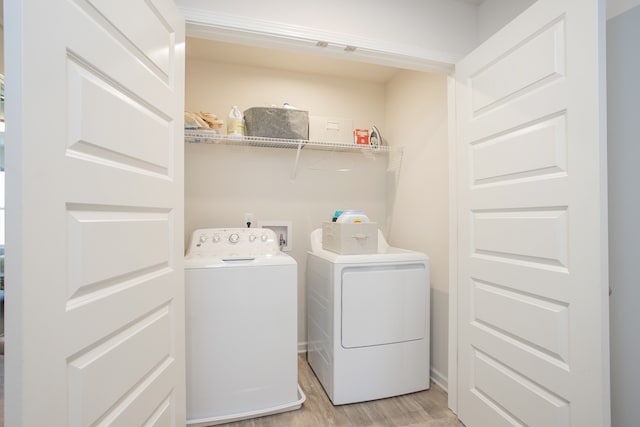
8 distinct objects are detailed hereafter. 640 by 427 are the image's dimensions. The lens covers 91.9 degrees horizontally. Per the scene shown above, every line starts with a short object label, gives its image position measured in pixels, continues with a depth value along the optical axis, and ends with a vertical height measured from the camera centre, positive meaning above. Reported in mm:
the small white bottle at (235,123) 2188 +669
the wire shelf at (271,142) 2075 +563
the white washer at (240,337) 1633 -657
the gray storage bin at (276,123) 2234 +694
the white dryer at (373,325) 1870 -678
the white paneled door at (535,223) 1069 -28
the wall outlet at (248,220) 2461 -21
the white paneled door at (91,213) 630 +13
